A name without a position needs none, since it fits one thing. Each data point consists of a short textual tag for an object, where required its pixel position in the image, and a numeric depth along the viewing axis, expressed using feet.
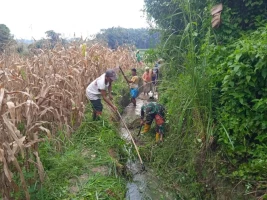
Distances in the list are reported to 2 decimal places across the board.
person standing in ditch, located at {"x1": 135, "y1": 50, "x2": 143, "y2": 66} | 43.12
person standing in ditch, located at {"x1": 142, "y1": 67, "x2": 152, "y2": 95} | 28.67
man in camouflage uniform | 16.86
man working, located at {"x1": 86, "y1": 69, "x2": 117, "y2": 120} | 16.46
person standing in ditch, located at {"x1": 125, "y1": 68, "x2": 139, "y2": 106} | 26.55
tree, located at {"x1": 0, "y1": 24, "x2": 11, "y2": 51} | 38.14
